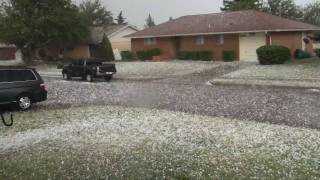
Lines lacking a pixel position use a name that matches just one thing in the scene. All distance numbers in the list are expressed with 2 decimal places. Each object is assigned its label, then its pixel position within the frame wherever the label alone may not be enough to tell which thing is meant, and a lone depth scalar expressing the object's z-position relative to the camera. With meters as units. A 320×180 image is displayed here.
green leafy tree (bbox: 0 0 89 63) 29.58
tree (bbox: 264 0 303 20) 45.17
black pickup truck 20.15
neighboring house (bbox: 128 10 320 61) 25.45
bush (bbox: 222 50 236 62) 26.43
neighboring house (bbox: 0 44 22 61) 44.44
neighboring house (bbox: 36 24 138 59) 36.12
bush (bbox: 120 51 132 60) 32.45
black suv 11.40
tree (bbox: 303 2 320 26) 46.39
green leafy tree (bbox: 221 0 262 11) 45.29
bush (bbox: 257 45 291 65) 22.66
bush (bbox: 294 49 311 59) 25.50
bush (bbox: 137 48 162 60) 29.70
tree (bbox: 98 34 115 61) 32.51
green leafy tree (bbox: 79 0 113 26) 49.30
